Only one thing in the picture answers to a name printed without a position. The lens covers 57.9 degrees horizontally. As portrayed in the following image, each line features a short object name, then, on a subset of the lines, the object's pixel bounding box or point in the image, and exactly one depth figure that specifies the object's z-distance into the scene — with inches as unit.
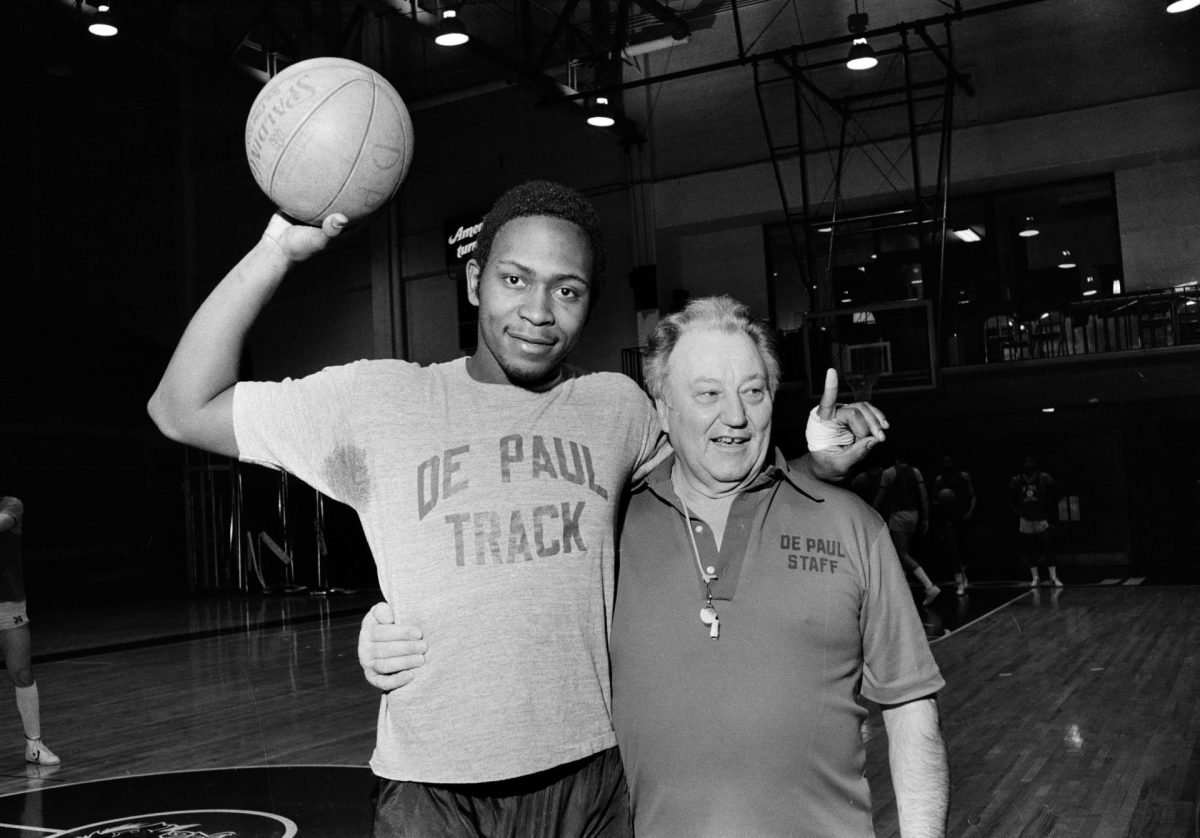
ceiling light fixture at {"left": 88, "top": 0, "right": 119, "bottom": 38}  427.2
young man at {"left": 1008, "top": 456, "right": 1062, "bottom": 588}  479.8
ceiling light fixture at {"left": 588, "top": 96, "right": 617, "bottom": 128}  495.5
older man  57.4
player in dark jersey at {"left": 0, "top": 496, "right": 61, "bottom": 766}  205.2
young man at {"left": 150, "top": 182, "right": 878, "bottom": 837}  57.3
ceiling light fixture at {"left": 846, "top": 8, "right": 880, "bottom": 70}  441.1
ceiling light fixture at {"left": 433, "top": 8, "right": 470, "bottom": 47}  415.8
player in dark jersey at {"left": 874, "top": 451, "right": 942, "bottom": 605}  410.3
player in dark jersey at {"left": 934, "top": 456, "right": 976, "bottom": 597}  492.1
